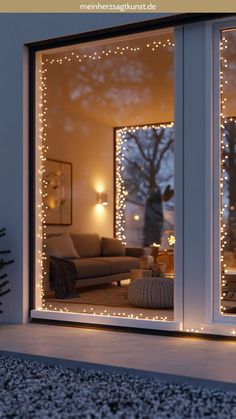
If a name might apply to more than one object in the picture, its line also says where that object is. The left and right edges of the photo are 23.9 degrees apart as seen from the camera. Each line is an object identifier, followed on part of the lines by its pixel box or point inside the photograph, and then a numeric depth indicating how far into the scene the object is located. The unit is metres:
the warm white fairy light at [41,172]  5.86
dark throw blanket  7.14
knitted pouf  6.17
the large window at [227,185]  4.97
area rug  6.81
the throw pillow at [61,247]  7.81
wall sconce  10.35
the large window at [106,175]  6.10
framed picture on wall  8.97
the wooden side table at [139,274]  7.62
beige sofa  7.78
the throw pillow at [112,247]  9.54
